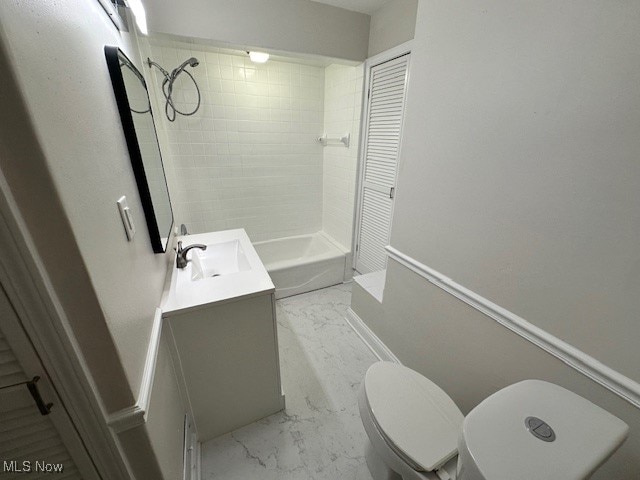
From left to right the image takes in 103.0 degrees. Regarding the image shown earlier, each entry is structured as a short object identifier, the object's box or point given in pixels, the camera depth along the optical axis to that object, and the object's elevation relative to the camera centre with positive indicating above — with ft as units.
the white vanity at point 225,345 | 3.44 -2.82
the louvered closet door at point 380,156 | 6.00 -0.48
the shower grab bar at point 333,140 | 7.76 -0.11
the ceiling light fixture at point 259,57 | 6.57 +1.91
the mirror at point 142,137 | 2.62 -0.05
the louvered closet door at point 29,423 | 1.55 -1.90
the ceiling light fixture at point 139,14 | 3.84 +1.81
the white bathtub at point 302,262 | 7.88 -4.00
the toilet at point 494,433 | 1.91 -2.27
